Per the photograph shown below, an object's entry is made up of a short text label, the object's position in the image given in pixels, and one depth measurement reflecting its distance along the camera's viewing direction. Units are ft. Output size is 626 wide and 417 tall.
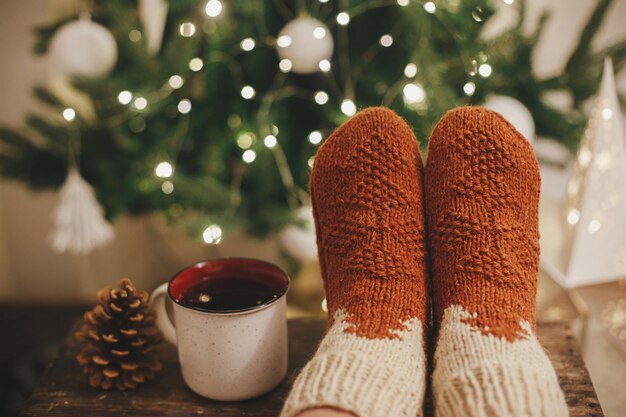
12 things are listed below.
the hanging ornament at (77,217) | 2.94
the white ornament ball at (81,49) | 2.61
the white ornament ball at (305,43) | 2.63
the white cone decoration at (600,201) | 2.88
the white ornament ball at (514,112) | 2.53
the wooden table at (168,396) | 1.60
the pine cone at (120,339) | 1.69
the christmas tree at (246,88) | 2.76
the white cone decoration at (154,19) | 3.22
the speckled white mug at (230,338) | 1.48
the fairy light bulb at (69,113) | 2.78
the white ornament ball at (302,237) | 2.98
